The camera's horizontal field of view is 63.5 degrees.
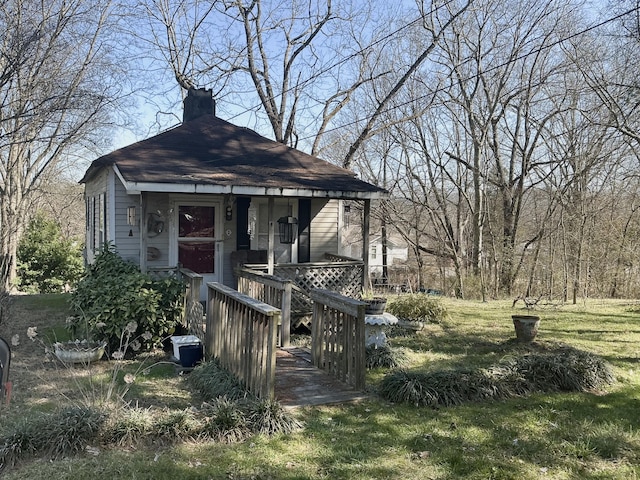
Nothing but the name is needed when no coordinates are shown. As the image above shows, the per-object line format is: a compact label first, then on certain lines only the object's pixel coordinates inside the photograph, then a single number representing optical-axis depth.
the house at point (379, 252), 35.37
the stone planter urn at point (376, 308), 7.54
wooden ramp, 5.29
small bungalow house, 8.72
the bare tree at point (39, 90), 10.18
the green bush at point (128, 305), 7.43
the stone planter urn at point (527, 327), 7.77
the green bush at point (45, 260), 18.81
